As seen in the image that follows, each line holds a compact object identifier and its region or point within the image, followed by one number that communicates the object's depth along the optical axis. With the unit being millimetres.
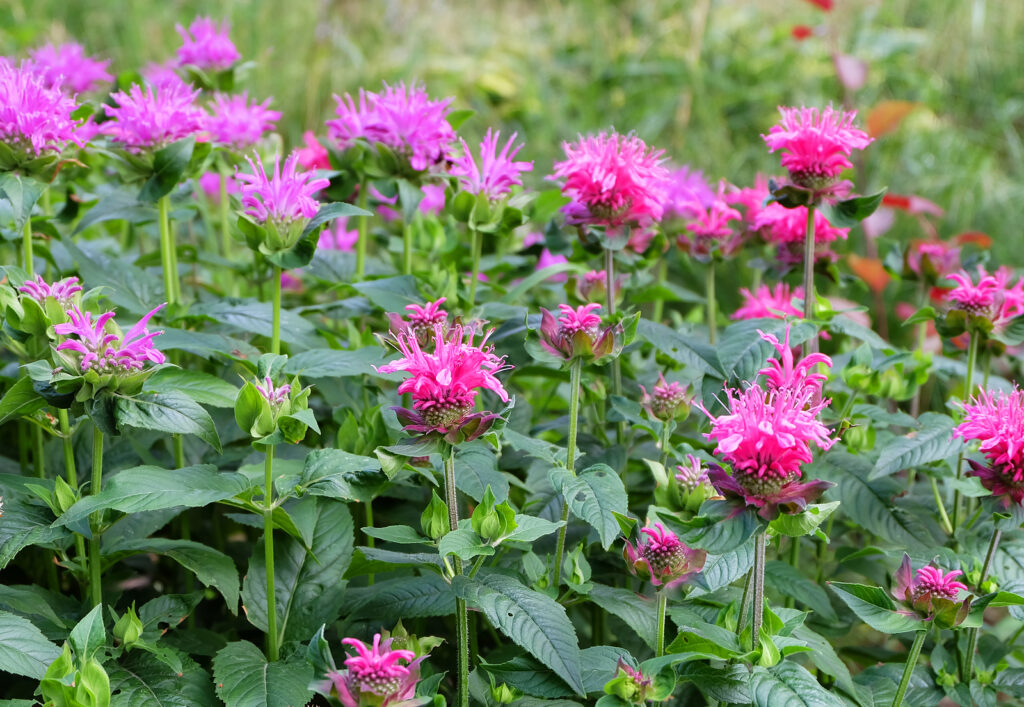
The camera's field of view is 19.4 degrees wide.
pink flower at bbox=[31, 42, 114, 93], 1817
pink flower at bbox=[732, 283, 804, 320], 1700
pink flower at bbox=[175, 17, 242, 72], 1783
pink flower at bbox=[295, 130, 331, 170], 1770
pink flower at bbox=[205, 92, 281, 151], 1725
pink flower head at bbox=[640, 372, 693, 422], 1574
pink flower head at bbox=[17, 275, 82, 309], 1483
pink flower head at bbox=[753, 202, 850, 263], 1679
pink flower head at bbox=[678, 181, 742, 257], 1729
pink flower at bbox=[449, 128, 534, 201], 1623
